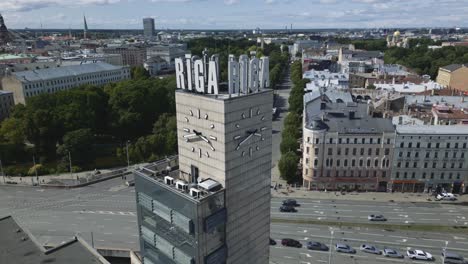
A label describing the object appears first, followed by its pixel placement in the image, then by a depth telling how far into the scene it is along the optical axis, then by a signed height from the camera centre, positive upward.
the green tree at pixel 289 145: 118.62 -34.44
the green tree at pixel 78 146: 118.69 -34.58
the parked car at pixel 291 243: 77.25 -43.47
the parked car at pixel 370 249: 74.32 -43.40
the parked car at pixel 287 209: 92.06 -43.00
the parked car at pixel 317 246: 75.88 -43.43
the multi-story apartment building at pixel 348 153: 99.88 -31.71
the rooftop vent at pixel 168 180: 41.47 -16.00
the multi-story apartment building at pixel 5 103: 160.62 -27.31
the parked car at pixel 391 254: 73.25 -43.50
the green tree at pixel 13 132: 121.75 -30.21
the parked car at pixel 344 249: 74.81 -43.36
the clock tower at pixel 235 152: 39.22 -12.86
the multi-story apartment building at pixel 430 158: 97.06 -32.40
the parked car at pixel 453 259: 70.75 -43.26
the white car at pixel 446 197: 96.50 -42.36
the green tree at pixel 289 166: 105.69 -36.94
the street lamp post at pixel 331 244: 69.76 -42.91
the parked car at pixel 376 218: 86.75 -42.85
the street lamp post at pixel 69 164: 115.15 -39.96
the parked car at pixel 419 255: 72.12 -43.27
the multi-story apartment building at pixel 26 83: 175.88 -20.44
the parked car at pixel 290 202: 94.19 -42.44
